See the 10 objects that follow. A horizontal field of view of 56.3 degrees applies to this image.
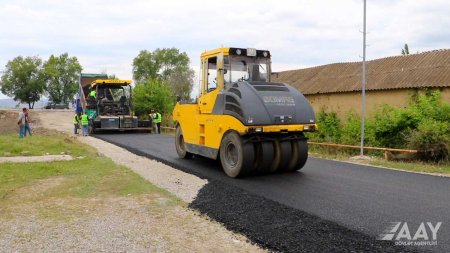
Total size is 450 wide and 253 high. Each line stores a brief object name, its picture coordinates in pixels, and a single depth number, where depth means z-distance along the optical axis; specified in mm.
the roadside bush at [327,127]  20953
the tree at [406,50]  41634
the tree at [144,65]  80125
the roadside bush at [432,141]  13438
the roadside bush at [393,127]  15531
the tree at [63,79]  75062
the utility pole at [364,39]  13289
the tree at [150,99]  28109
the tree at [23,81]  71750
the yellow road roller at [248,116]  8531
